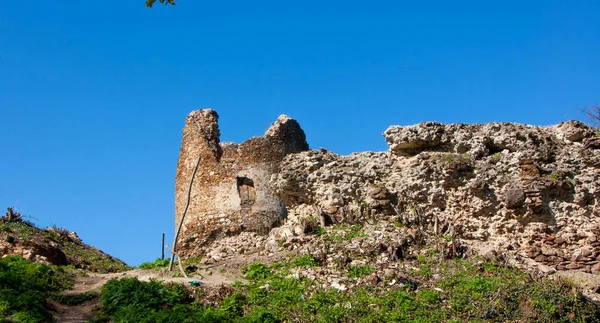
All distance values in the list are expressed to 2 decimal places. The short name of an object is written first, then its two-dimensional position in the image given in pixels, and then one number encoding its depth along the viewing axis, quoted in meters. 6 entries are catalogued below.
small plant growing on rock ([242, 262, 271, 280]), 14.69
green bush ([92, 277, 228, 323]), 12.39
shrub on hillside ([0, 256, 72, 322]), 12.45
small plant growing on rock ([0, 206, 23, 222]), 21.78
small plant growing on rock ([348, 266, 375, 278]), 14.18
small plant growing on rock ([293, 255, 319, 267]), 14.83
